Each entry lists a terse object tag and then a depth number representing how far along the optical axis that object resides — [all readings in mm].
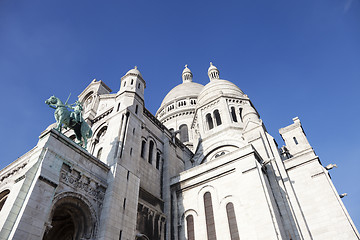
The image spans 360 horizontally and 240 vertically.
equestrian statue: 16594
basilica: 13883
